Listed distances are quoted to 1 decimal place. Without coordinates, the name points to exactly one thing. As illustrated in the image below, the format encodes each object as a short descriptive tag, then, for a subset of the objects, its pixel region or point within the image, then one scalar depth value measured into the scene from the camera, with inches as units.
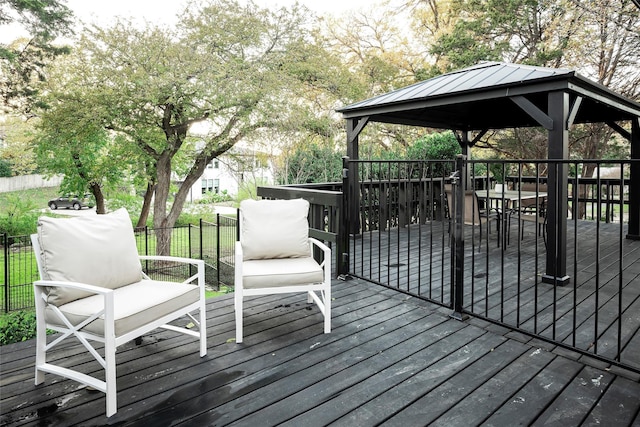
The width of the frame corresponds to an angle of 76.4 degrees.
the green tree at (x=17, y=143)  461.4
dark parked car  721.8
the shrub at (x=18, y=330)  125.2
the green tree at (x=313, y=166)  364.2
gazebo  156.0
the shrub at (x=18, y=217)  540.1
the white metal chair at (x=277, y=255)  114.2
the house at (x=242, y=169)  486.0
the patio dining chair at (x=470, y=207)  202.9
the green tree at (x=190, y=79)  407.2
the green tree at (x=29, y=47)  414.3
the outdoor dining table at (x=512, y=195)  238.7
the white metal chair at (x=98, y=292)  81.4
